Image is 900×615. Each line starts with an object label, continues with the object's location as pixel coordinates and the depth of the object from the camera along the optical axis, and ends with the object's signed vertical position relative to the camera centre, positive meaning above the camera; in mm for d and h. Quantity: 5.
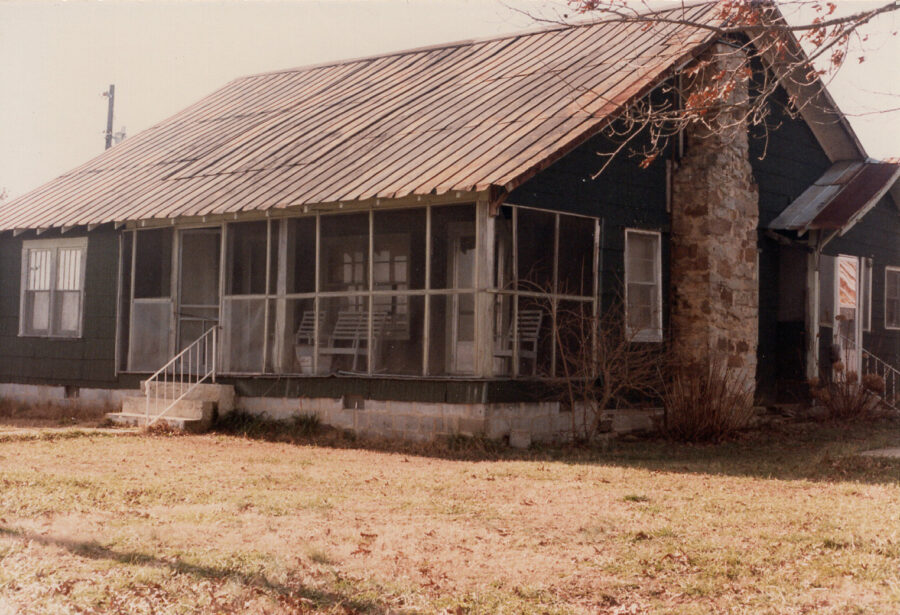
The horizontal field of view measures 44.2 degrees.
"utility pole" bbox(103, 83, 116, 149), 45375 +10200
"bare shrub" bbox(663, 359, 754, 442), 14922 -528
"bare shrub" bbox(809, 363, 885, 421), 17703 -413
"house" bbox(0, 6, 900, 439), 14359 +1778
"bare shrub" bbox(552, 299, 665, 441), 14414 -26
